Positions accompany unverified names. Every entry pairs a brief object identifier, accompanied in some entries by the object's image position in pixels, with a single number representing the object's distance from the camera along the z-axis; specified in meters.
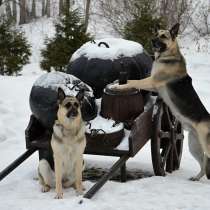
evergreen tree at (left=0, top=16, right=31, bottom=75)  13.00
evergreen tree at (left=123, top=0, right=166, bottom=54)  13.47
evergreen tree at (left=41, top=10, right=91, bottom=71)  12.77
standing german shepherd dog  6.11
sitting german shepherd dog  5.01
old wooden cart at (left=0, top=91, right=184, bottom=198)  5.57
